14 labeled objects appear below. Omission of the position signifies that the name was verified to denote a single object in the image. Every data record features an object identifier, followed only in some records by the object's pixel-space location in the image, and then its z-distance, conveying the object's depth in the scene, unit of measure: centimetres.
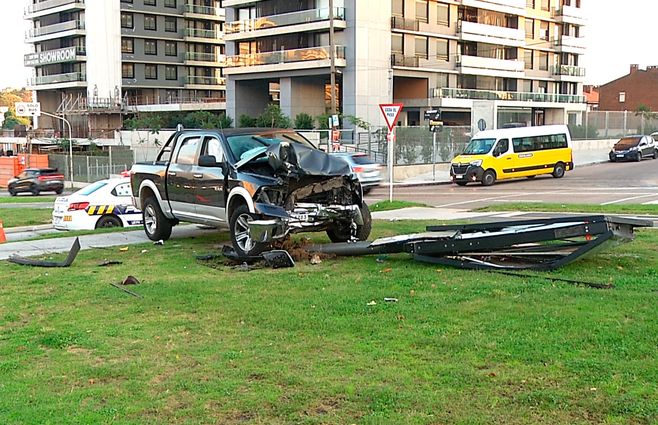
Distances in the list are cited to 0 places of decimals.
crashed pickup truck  1021
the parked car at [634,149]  4803
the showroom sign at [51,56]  8594
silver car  2936
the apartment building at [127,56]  8250
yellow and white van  3438
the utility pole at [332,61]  3919
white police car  1877
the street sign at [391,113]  2162
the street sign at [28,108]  6619
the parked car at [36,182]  4612
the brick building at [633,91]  9706
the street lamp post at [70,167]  5270
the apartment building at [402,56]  5697
